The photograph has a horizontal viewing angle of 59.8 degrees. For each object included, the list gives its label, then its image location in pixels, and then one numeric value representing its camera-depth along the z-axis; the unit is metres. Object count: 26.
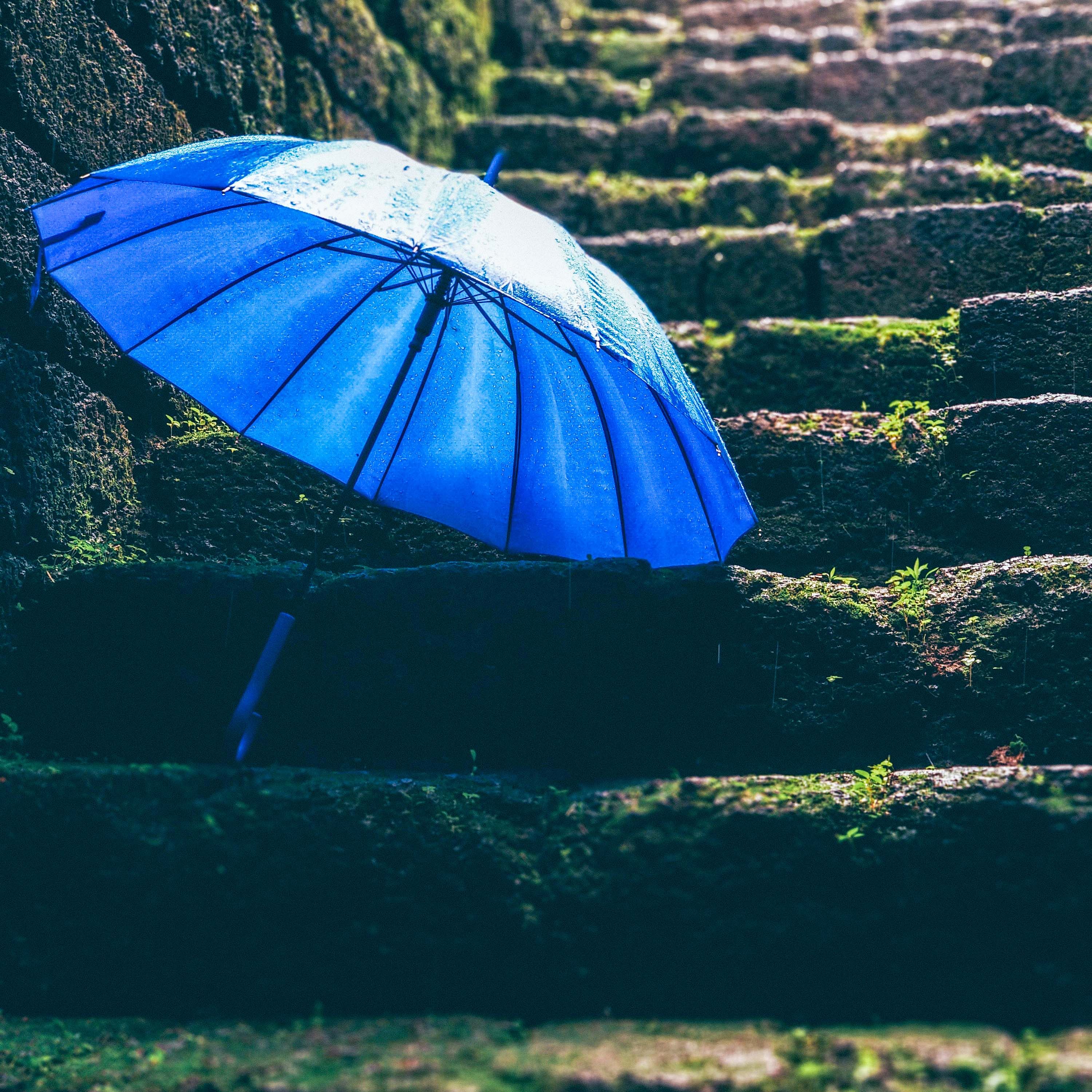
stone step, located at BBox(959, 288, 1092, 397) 2.99
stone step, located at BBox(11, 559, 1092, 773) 2.37
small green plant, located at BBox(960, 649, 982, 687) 2.39
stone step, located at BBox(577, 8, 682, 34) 6.46
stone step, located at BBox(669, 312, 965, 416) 3.21
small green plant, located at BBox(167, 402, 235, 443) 2.99
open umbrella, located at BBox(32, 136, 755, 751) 2.26
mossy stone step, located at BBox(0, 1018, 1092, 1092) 1.57
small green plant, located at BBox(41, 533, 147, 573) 2.50
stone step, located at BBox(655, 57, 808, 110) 5.32
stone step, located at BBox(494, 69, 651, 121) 5.49
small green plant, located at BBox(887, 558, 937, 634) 2.51
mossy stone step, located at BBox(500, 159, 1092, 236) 3.90
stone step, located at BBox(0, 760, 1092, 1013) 1.80
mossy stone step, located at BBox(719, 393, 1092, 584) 2.72
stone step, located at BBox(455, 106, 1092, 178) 4.10
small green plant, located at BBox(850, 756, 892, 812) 2.03
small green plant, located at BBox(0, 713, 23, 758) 2.30
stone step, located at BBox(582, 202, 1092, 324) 3.41
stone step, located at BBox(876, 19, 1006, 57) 5.24
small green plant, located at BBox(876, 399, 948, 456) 2.91
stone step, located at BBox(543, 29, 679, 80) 5.93
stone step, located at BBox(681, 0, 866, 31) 6.23
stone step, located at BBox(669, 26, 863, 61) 5.74
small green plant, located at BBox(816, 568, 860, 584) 2.66
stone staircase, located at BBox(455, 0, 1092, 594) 3.04
